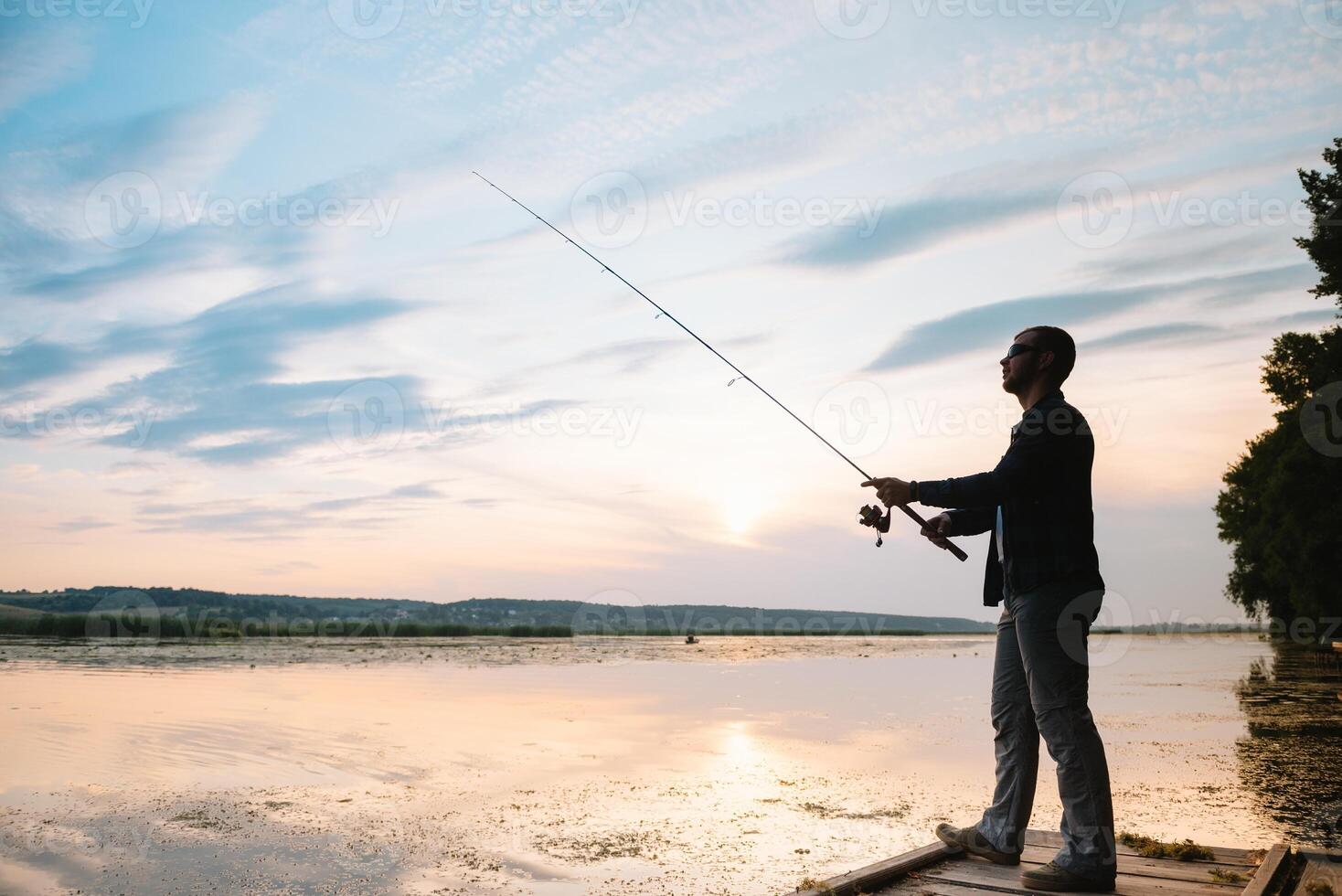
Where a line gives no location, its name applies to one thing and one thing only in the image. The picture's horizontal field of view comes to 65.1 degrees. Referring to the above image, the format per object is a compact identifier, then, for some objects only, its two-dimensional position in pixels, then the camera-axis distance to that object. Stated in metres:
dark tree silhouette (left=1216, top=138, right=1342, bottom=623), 24.38
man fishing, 4.42
